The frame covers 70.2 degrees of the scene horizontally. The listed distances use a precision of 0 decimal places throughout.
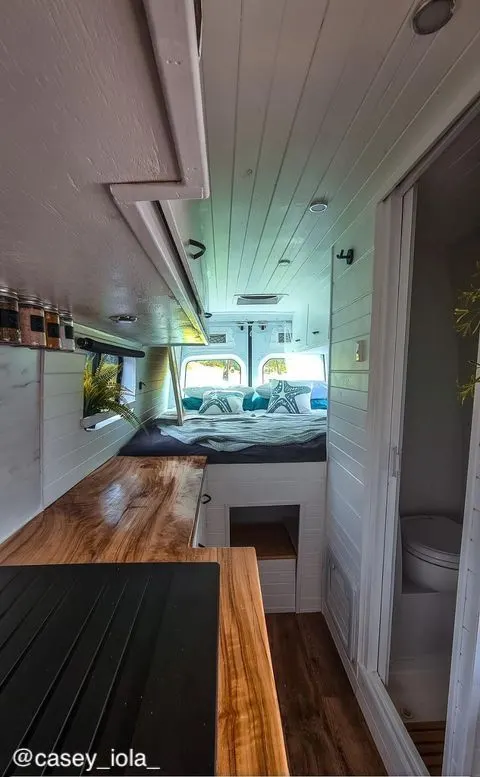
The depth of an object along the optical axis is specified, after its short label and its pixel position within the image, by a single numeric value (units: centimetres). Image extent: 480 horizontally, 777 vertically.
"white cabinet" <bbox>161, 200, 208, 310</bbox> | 62
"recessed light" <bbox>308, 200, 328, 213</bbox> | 159
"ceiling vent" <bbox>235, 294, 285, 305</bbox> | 356
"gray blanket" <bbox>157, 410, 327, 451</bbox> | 227
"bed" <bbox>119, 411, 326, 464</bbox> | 219
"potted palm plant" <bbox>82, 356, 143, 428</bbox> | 170
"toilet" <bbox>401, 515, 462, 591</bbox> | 166
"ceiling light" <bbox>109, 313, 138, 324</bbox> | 142
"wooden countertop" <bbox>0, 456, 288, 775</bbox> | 51
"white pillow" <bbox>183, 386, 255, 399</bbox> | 436
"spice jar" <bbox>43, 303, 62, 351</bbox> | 115
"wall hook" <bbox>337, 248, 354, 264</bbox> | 173
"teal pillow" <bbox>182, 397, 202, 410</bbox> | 422
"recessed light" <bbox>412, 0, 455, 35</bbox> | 69
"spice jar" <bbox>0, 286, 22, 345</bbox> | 94
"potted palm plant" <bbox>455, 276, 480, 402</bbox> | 81
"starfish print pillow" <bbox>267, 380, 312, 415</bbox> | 384
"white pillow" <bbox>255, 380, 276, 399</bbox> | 433
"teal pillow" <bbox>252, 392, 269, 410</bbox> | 431
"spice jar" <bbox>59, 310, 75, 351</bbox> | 127
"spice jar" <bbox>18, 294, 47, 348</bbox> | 103
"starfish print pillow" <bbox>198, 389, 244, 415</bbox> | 379
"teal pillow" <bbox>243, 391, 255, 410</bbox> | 430
